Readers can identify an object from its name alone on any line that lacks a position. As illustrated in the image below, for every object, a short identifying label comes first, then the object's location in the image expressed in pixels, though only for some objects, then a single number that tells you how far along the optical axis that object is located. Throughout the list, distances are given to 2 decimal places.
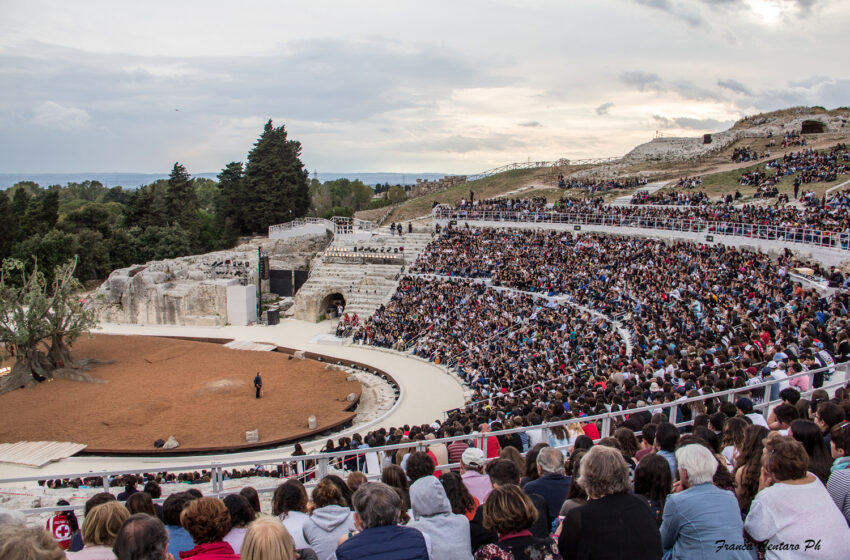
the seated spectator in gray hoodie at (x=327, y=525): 4.88
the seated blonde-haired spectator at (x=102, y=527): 4.21
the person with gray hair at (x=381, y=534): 4.06
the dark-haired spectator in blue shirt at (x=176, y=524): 4.76
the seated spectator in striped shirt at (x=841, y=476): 4.88
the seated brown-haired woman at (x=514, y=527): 4.19
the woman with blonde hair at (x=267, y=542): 3.62
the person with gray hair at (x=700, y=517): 4.33
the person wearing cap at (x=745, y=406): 8.53
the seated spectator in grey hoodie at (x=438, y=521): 4.52
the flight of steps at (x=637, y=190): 44.42
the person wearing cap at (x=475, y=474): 5.90
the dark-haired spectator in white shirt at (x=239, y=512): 4.76
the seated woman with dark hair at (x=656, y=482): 5.12
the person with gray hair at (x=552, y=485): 5.72
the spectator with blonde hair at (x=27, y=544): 3.08
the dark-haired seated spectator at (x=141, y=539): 3.68
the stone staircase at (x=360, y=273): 38.19
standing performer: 24.75
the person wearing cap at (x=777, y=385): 11.11
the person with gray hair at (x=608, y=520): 4.07
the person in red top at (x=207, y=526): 4.30
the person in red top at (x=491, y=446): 9.28
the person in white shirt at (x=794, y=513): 4.21
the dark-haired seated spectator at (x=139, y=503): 5.26
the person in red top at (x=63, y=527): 7.12
